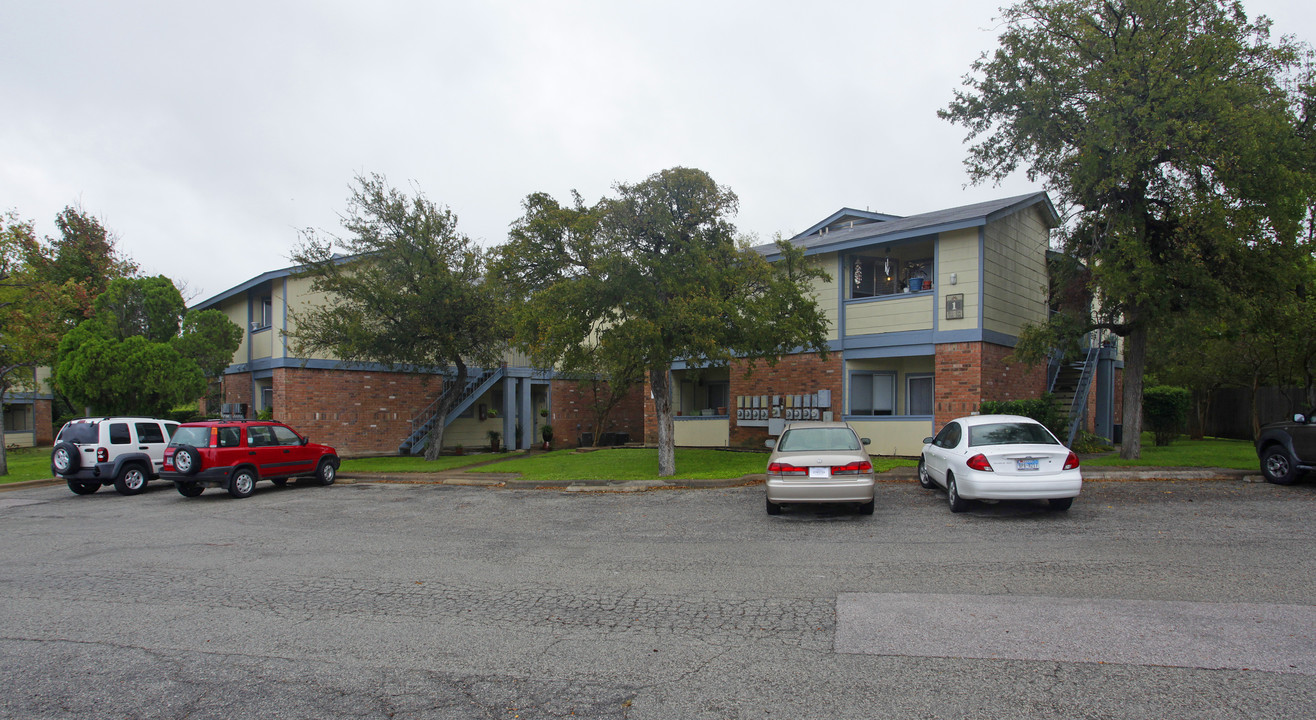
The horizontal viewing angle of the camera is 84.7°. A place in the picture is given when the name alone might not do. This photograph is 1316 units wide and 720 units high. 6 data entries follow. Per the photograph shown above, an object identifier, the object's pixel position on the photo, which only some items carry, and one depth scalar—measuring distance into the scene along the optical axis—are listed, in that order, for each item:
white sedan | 9.63
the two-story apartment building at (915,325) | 17.59
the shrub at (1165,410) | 22.61
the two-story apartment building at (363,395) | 23.77
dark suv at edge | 11.81
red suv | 14.21
